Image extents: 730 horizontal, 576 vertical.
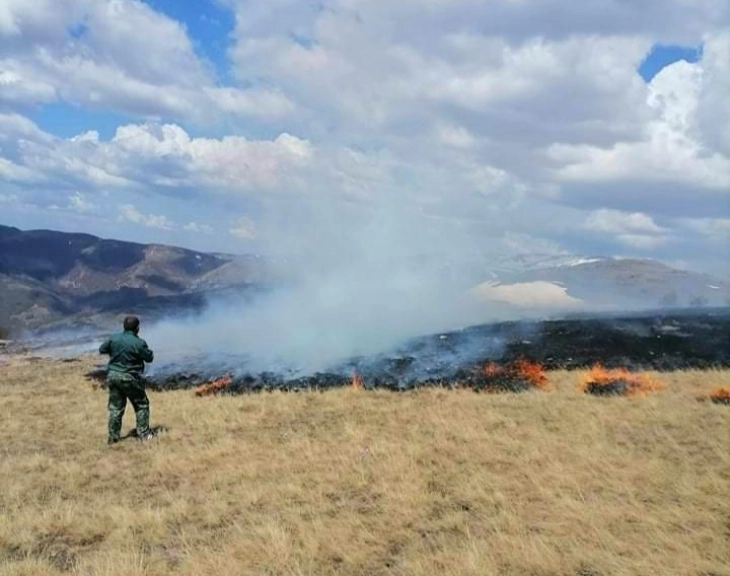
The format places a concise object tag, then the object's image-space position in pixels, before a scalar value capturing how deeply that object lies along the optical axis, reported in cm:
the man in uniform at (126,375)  1168
